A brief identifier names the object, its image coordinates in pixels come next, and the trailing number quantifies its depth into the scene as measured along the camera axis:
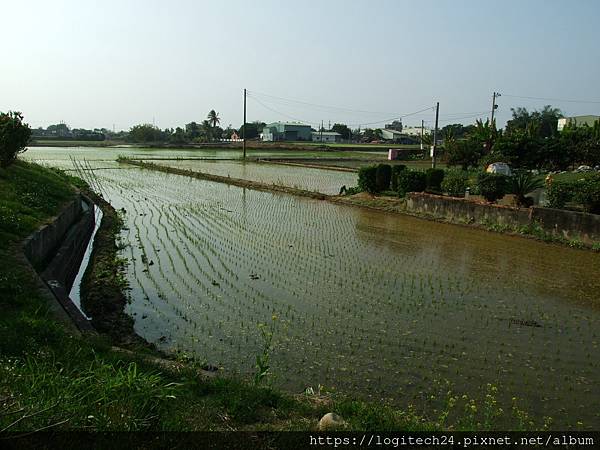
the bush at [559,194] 12.29
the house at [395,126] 144.88
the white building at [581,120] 53.37
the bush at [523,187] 13.80
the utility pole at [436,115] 25.98
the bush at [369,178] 18.61
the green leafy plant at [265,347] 4.06
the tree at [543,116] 67.56
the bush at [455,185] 16.55
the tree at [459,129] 86.06
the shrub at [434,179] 17.27
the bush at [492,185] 14.05
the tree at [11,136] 13.11
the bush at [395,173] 18.38
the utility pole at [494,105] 37.59
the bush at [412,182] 16.92
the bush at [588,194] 11.59
